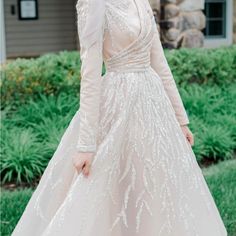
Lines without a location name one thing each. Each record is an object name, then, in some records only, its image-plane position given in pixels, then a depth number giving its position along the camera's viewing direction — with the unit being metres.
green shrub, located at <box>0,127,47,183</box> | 6.66
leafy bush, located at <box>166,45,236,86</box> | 9.62
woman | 3.50
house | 12.81
